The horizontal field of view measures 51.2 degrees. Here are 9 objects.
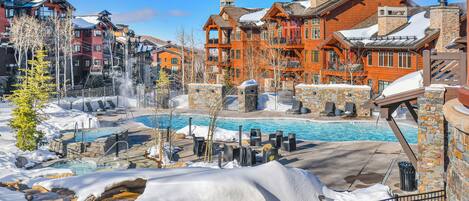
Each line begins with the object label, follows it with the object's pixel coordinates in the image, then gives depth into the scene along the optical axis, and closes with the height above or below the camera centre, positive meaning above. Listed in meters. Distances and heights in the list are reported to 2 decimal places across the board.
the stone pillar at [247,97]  33.56 -0.80
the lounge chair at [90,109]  34.44 -1.66
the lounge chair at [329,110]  30.84 -1.57
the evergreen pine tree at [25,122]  21.19 -1.56
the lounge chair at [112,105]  36.72 -1.45
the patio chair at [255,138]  21.91 -2.36
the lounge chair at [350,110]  30.36 -1.54
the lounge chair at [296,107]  32.19 -1.47
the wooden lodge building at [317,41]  35.47 +3.75
